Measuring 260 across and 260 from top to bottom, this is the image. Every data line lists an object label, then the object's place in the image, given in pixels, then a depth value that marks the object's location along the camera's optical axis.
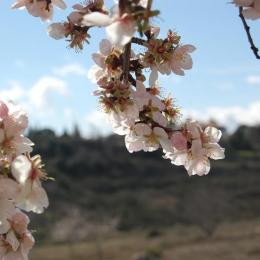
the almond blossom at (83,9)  0.54
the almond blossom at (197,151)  0.55
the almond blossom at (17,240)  0.53
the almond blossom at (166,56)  0.54
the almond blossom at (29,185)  0.44
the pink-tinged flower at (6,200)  0.46
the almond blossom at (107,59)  0.53
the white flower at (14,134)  0.51
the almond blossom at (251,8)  0.51
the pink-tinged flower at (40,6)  0.54
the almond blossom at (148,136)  0.52
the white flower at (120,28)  0.40
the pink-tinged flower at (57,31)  0.56
